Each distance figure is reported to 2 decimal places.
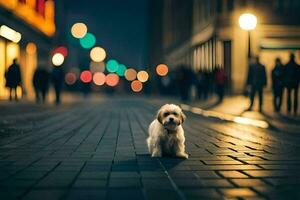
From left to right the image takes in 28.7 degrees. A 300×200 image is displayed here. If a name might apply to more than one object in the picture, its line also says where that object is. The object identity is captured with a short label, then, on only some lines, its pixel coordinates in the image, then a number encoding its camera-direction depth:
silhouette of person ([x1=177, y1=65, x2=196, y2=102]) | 31.45
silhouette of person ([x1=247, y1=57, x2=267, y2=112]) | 20.34
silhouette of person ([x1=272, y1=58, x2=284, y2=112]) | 18.98
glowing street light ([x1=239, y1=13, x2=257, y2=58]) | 23.17
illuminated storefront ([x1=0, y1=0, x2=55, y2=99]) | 38.97
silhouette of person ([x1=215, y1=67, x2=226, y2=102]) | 29.88
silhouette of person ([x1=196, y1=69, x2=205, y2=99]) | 35.34
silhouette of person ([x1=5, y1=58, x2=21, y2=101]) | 26.91
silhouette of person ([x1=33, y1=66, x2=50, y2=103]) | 28.98
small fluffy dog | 6.92
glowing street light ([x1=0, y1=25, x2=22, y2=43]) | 36.62
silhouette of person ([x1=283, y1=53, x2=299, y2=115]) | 18.27
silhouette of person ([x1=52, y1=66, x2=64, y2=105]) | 28.12
